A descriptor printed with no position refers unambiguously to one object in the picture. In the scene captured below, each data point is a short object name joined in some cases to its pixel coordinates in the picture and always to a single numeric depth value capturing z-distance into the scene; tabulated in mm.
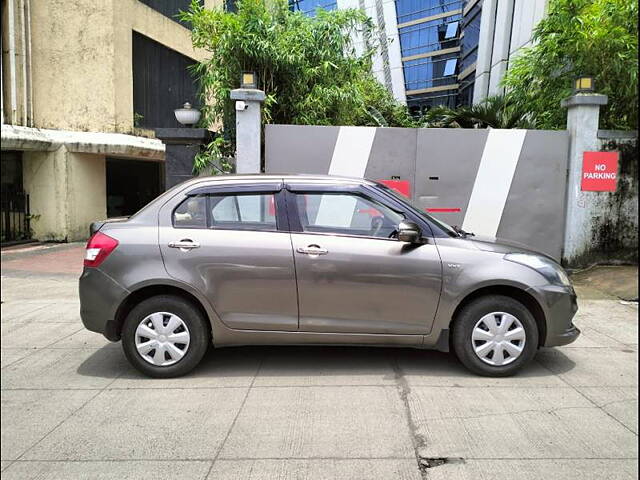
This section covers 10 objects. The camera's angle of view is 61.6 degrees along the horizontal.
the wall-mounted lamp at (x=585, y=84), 8531
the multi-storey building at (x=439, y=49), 31047
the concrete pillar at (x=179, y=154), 8945
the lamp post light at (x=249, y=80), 8445
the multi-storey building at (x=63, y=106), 13414
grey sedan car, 4508
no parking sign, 8648
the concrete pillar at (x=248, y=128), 8352
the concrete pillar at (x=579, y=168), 8586
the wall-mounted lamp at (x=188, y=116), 9180
